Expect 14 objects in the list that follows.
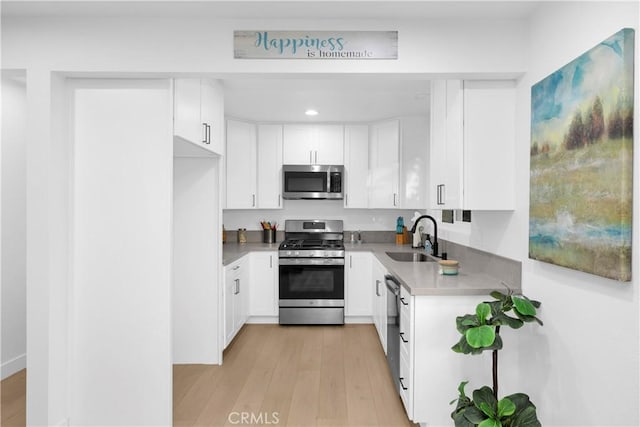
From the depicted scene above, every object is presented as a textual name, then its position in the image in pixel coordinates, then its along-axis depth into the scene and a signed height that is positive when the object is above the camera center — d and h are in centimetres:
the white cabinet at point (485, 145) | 214 +40
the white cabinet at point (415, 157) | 420 +63
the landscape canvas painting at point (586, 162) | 129 +21
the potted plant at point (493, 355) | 164 -72
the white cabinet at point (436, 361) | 208 -86
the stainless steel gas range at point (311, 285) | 404 -82
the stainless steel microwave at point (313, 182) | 438 +35
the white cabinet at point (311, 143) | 446 +83
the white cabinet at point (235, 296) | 331 -85
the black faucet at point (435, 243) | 349 -30
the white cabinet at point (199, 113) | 230 +71
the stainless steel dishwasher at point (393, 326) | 246 -83
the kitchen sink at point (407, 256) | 371 -46
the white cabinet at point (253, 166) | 429 +54
